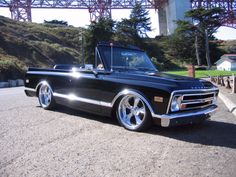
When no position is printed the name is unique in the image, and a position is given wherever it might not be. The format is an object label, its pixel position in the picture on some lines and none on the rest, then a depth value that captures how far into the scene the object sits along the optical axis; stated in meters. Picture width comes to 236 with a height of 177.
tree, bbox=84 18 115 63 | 31.17
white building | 35.25
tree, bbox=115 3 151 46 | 43.91
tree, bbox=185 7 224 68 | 42.08
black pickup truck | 3.72
